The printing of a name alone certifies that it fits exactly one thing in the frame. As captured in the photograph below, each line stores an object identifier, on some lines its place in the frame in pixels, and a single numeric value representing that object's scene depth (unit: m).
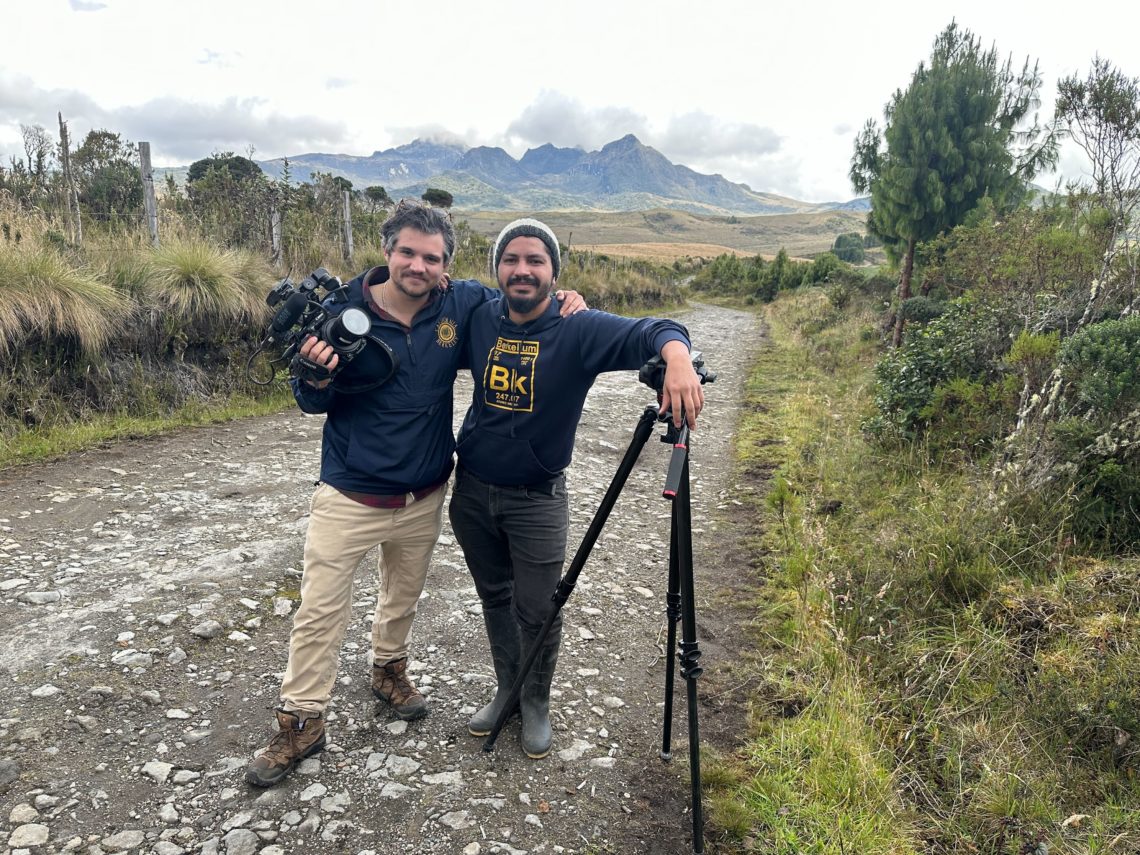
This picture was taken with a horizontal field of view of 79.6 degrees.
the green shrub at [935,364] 7.64
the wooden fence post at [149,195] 10.59
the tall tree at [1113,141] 6.21
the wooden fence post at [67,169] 10.55
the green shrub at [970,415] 6.68
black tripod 2.61
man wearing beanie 3.13
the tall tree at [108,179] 12.58
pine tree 13.88
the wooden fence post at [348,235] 14.95
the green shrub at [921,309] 13.79
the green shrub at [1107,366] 4.98
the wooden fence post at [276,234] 12.50
